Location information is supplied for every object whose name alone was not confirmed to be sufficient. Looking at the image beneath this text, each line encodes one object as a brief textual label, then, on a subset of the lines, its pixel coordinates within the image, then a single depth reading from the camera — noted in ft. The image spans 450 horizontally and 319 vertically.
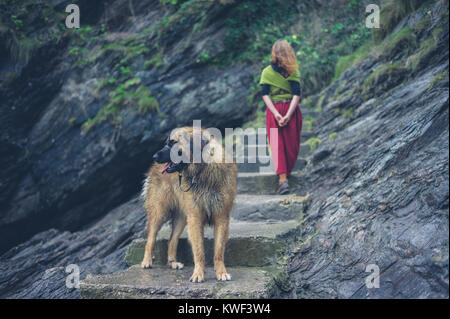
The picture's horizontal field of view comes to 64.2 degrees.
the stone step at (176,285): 9.19
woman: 16.21
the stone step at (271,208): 14.23
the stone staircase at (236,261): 9.45
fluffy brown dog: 10.59
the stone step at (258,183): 17.37
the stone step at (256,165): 19.42
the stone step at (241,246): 11.67
